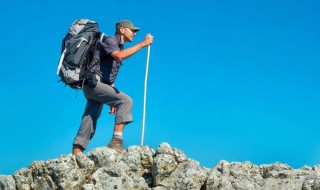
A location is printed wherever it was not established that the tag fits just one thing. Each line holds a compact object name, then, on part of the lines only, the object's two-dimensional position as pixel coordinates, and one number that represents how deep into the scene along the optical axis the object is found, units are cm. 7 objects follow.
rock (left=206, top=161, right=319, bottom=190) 1289
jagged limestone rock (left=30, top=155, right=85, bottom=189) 1431
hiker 1648
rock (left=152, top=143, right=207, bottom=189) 1364
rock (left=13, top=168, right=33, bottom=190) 1498
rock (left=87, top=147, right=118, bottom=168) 1502
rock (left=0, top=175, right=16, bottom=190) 1476
